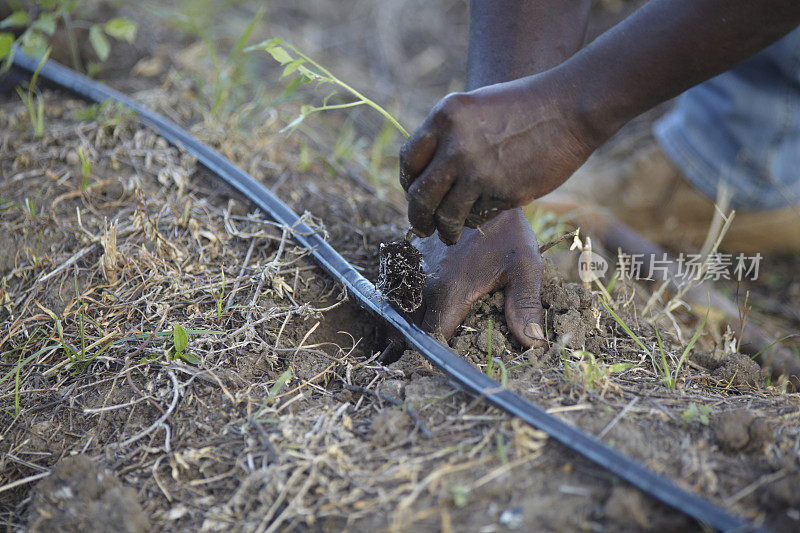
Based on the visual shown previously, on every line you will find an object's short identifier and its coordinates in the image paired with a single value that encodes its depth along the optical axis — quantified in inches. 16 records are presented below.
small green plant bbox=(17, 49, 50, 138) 86.6
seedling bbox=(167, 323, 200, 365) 79.6
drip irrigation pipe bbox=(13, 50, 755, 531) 75.8
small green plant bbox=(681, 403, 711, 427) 77.9
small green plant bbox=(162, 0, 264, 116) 89.4
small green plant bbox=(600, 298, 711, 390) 79.6
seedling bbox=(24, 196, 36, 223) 83.3
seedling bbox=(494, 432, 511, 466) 76.8
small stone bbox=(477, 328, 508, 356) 80.1
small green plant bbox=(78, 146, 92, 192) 83.7
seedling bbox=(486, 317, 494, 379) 79.0
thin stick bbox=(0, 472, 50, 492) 77.8
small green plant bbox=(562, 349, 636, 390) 78.7
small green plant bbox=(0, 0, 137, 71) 87.1
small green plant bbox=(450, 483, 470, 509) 76.1
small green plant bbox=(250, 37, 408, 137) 80.0
